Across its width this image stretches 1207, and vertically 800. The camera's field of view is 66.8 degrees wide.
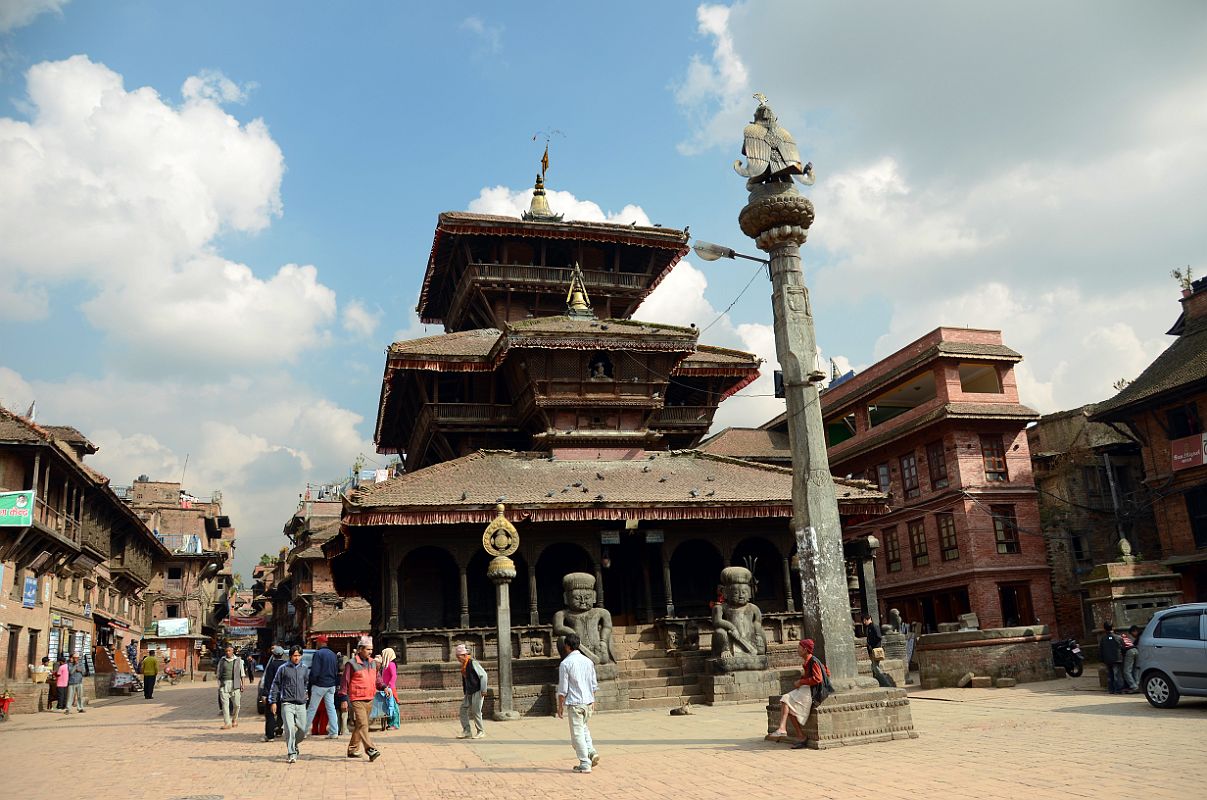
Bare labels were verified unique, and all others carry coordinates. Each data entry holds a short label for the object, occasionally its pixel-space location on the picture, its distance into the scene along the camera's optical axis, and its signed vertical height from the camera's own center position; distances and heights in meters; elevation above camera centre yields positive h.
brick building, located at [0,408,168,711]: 26.98 +3.18
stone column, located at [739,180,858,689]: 12.50 +2.40
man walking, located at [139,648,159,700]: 32.94 -1.02
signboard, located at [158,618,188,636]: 57.84 +0.97
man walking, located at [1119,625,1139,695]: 17.11 -1.50
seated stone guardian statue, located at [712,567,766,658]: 19.12 -0.24
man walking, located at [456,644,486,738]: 14.52 -1.03
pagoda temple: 21.62 +3.72
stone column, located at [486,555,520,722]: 17.55 -0.16
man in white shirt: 10.59 -0.92
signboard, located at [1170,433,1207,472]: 30.91 +4.36
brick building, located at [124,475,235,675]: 60.41 +5.21
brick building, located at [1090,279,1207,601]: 31.09 +5.11
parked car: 13.88 -1.09
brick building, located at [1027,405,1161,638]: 36.66 +3.17
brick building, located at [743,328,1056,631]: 34.41 +4.01
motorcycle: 22.47 -1.63
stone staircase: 19.21 -1.26
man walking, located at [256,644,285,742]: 15.46 -0.91
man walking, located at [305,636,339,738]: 13.07 -0.57
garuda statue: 13.99 +6.75
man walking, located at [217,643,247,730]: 18.94 -0.95
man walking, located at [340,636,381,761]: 12.34 -0.79
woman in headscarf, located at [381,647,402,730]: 17.26 -0.94
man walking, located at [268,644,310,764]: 12.48 -0.86
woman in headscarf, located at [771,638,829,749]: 11.72 -1.15
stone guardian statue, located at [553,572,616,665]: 18.61 -0.03
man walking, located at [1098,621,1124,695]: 17.14 -1.29
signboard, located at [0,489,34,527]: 25.98 +3.98
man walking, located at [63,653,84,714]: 26.06 -1.05
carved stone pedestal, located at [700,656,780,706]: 18.77 -1.55
